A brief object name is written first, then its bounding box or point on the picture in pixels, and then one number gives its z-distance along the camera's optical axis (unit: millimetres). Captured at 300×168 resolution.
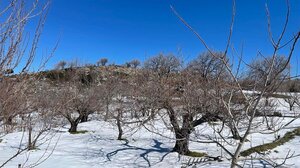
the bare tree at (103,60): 43907
